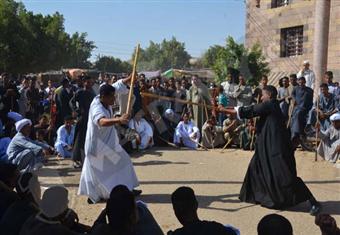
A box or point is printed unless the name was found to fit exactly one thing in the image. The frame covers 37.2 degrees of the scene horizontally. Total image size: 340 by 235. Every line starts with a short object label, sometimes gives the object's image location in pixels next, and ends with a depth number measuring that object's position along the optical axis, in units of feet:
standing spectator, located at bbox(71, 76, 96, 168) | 32.89
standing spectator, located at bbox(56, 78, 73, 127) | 42.79
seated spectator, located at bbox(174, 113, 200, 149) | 43.27
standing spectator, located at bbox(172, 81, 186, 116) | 49.11
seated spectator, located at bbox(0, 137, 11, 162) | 25.80
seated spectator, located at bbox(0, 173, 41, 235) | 11.42
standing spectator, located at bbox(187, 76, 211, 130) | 44.91
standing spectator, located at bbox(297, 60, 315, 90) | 44.62
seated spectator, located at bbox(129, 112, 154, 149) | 41.60
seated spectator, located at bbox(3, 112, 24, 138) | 33.95
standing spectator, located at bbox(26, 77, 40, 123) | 49.06
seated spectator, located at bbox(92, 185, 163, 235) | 10.43
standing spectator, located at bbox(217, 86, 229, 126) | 42.83
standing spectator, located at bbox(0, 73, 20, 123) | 38.23
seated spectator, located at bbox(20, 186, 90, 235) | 10.34
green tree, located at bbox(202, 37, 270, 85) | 65.31
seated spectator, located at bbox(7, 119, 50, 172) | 25.38
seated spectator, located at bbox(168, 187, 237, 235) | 10.29
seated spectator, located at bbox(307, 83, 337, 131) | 37.63
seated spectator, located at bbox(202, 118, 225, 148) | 42.45
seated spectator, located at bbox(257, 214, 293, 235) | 9.53
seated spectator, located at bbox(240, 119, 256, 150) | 40.15
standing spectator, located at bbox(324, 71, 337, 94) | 40.52
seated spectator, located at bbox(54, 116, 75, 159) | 37.01
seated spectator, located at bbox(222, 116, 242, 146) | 41.73
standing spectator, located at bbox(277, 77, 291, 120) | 41.27
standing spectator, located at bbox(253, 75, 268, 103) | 39.51
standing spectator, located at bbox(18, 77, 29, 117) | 46.00
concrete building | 57.06
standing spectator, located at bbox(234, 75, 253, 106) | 41.88
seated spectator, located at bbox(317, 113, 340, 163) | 33.37
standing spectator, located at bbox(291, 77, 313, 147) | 39.60
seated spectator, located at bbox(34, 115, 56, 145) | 40.70
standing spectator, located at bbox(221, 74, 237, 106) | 42.80
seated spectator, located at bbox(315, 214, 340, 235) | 12.56
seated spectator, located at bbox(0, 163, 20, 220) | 13.35
